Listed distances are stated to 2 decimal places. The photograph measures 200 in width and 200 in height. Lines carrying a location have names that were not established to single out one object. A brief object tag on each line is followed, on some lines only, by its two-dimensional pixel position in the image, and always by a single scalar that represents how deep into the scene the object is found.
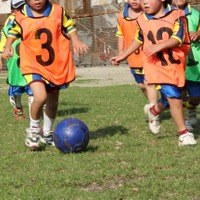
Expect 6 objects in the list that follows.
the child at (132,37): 18.67
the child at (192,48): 16.48
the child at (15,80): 20.37
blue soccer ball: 13.58
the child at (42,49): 14.48
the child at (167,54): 14.43
